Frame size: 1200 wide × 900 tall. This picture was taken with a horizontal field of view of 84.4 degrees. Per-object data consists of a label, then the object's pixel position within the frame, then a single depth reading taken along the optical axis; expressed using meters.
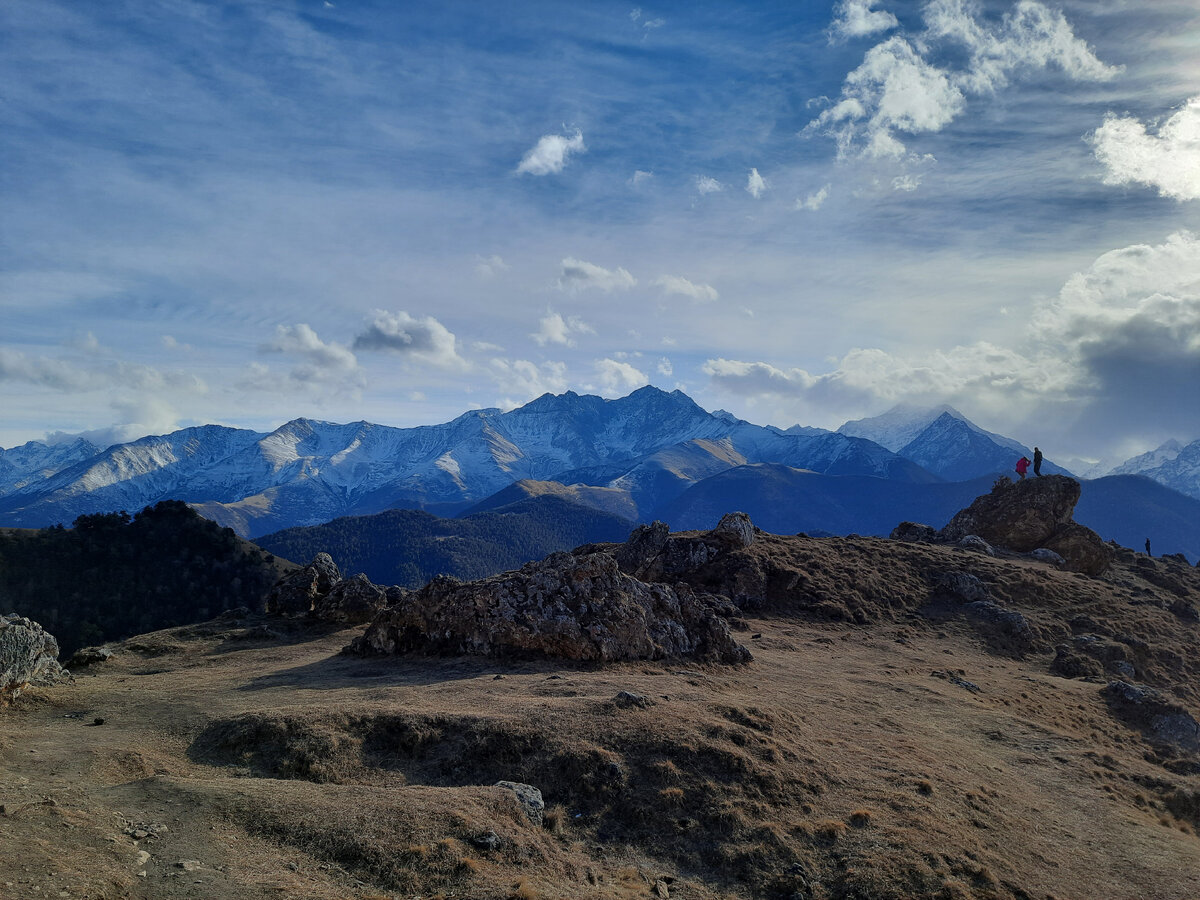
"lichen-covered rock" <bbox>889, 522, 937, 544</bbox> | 81.00
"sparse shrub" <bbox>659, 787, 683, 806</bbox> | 20.97
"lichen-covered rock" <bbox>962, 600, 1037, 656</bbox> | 50.47
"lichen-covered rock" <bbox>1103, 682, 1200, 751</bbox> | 35.16
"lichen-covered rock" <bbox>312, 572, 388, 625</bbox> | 47.59
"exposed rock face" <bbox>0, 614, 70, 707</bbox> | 25.75
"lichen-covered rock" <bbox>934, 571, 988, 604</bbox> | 58.00
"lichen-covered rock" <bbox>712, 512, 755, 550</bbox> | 61.97
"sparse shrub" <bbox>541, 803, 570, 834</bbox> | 19.58
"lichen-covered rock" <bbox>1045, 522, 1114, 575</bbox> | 72.62
